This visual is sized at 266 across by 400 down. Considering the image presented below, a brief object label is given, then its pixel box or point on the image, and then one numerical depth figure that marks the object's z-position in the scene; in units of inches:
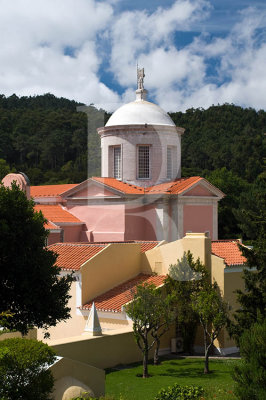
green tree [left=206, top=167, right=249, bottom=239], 2190.0
